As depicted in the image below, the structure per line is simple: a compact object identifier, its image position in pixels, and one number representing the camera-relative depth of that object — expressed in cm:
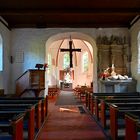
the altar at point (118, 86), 783
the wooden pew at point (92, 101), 561
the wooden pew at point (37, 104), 388
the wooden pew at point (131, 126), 199
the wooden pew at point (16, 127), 203
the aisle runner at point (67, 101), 829
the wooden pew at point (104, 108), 397
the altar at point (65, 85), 1799
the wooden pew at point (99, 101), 415
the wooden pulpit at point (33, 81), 782
